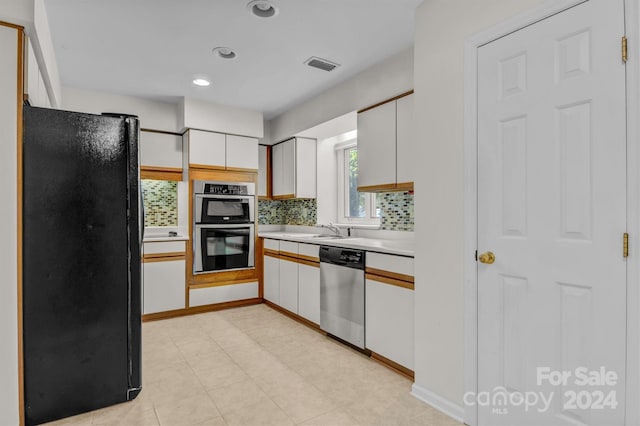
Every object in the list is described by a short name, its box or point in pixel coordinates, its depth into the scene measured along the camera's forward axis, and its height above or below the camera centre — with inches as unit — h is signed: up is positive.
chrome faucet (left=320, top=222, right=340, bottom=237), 160.9 -7.3
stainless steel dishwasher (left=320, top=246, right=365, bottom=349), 111.7 -27.8
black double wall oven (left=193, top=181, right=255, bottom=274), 161.6 -6.1
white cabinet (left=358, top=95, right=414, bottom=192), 111.3 +22.6
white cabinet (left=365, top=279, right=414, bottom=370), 94.2 -31.4
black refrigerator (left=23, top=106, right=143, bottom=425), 74.5 -11.1
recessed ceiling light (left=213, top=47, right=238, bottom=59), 110.3 +52.2
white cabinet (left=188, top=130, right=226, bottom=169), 160.7 +30.5
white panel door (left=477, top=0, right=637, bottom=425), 54.2 -0.3
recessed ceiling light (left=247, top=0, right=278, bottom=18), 85.9 +51.9
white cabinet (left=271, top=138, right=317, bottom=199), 172.4 +22.4
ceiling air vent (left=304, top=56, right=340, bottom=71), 118.6 +52.1
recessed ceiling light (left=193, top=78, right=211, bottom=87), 135.5 +52.2
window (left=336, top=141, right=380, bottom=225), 155.2 +8.0
